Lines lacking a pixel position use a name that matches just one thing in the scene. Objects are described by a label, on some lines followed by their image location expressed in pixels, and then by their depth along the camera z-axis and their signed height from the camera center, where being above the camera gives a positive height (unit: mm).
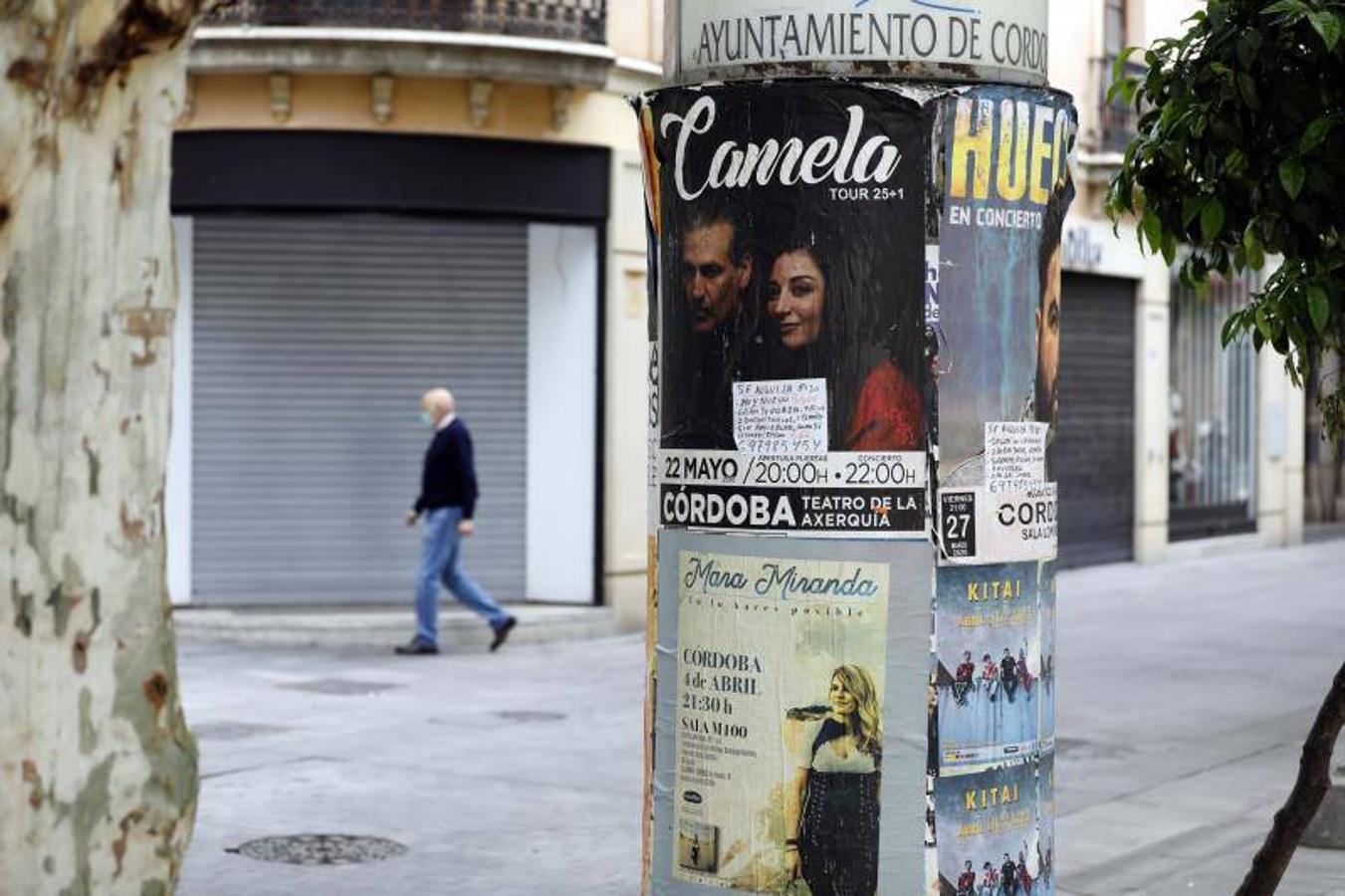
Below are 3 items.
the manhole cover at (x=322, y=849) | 9195 -1758
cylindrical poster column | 5523 +8
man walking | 15695 -521
